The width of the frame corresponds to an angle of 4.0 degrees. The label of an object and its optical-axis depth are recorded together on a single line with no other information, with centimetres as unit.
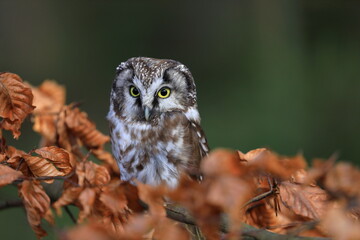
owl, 629
